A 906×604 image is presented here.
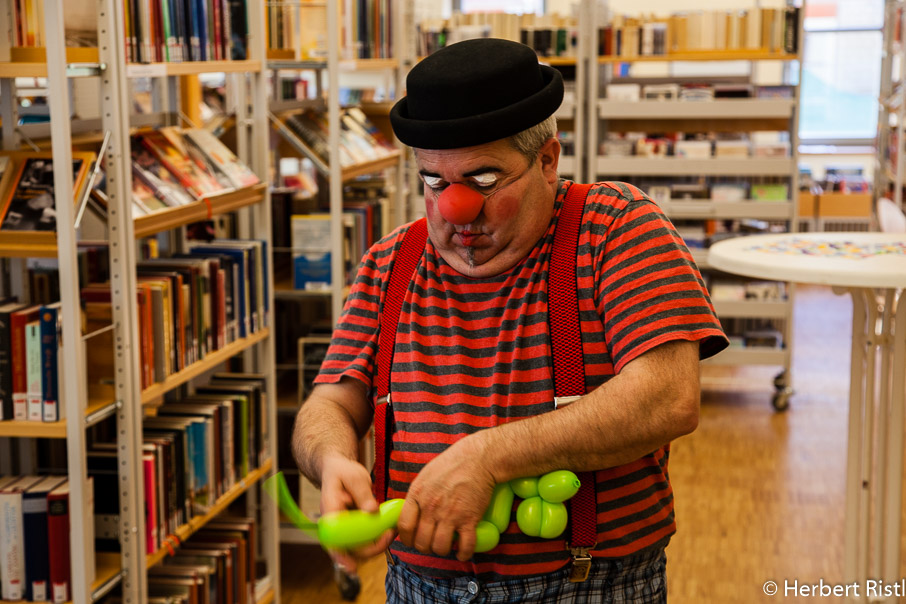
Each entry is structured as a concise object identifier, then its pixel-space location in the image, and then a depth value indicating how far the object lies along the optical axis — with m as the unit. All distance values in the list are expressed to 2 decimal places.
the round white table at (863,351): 2.36
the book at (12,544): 2.18
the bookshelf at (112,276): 1.97
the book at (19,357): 2.10
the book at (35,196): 2.03
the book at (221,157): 2.76
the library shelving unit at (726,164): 5.26
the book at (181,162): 2.51
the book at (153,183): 2.33
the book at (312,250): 3.40
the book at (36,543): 2.17
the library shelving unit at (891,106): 5.82
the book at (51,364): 2.09
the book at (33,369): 2.10
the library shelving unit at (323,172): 3.29
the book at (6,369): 2.09
